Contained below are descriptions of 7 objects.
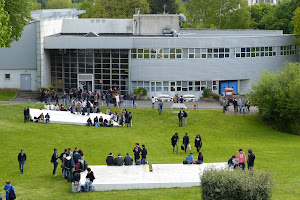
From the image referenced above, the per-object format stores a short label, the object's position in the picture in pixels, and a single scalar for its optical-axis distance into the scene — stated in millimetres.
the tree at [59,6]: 198612
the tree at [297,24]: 76625
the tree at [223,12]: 110375
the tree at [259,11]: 123312
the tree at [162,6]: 122438
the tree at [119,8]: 112256
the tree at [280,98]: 53344
